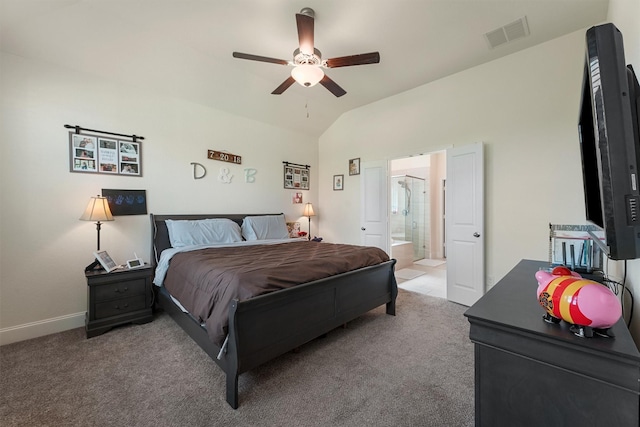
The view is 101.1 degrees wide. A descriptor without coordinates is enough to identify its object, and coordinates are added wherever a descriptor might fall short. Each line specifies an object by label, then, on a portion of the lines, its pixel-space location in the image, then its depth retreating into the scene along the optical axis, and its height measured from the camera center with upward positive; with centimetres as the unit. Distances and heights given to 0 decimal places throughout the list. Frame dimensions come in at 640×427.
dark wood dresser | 72 -51
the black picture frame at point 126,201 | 306 +14
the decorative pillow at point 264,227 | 405 -28
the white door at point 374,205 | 446 +6
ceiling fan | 221 +131
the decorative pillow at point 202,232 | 334 -28
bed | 172 -82
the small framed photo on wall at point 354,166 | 489 +79
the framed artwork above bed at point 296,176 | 498 +66
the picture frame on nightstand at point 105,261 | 271 -50
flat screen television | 81 +19
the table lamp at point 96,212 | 269 +1
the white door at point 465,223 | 333 -22
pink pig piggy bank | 75 -30
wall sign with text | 393 +84
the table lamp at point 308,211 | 514 -3
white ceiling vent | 263 +182
